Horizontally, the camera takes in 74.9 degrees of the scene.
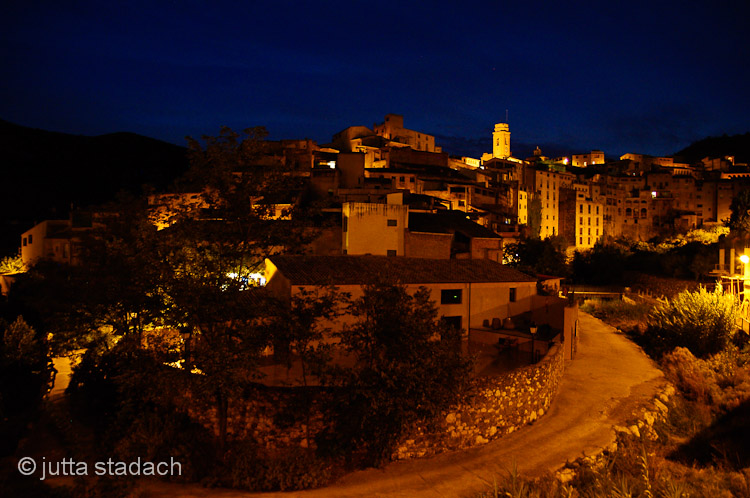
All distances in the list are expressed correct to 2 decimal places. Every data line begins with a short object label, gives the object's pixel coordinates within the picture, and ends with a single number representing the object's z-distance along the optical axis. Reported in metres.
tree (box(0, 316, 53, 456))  16.67
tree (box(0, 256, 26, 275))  37.93
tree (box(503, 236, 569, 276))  42.12
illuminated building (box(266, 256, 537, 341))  19.38
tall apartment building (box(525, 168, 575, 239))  68.69
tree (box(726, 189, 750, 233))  47.59
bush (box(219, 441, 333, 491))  10.53
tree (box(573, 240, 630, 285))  46.40
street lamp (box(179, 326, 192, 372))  11.79
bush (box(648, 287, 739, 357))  20.00
